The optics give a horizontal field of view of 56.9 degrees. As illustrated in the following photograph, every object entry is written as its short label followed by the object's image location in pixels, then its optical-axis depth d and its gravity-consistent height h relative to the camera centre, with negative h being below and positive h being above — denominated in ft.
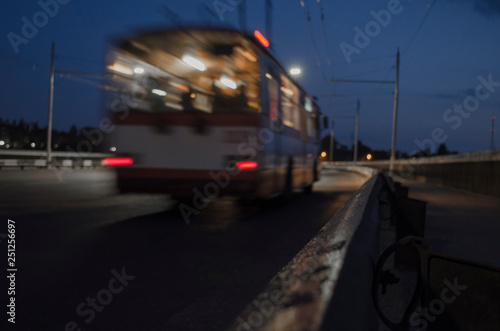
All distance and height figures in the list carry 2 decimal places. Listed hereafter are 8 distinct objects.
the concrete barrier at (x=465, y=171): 47.09 -0.66
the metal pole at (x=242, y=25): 28.20 +8.12
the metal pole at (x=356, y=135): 191.39 +11.21
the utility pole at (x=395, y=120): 105.50 +10.01
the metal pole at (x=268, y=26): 33.47 +9.67
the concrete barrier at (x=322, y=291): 3.80 -1.28
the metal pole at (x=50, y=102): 117.50 +12.15
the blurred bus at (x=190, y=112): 28.58 +2.70
